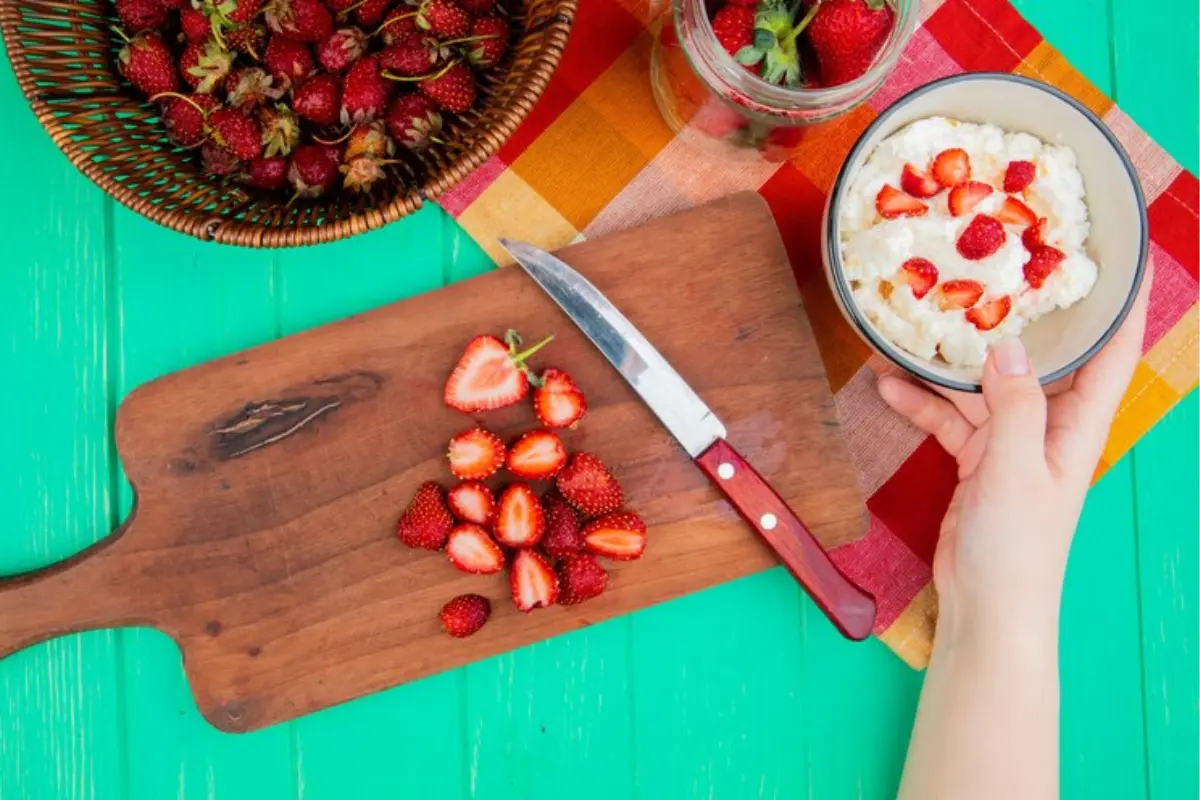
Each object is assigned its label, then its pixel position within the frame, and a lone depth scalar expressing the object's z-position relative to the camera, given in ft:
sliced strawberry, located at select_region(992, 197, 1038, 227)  3.07
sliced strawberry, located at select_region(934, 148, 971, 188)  3.09
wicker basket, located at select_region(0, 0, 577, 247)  2.90
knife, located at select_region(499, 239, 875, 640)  3.28
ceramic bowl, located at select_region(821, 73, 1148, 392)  3.01
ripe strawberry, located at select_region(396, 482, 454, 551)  3.28
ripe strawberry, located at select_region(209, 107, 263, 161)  3.12
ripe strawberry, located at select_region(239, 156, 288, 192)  3.18
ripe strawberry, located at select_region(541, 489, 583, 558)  3.31
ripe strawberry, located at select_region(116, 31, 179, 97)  3.11
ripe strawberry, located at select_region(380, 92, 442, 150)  3.14
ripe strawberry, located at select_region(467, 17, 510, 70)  3.13
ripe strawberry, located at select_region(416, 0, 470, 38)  3.05
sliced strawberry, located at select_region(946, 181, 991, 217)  3.04
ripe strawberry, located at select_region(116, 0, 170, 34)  3.11
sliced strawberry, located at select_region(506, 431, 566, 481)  3.28
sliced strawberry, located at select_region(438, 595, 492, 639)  3.30
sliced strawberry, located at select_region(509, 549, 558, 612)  3.28
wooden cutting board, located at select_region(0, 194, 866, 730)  3.38
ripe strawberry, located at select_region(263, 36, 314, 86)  3.12
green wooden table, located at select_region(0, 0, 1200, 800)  3.57
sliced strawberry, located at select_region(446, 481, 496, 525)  3.29
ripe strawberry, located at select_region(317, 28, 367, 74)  3.11
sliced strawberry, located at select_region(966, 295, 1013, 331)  3.09
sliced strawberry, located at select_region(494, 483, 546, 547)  3.28
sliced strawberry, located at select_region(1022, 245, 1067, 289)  3.07
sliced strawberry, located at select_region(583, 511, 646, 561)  3.27
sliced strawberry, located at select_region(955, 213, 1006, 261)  2.99
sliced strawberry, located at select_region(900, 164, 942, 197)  3.09
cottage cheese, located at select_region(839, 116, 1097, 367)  3.09
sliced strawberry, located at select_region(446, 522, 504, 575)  3.29
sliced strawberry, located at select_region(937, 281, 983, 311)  3.05
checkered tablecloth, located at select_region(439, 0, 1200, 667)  3.50
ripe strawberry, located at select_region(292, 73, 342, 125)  3.13
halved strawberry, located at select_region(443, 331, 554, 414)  3.28
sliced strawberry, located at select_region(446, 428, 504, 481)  3.27
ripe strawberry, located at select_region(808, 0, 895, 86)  2.85
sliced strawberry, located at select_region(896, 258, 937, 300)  3.05
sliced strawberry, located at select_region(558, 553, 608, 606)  3.30
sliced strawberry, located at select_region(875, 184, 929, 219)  3.08
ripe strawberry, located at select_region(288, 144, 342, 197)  3.15
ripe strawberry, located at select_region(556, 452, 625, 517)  3.27
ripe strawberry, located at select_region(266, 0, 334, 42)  3.06
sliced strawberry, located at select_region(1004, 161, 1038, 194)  3.09
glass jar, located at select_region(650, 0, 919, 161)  2.90
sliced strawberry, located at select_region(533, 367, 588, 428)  3.26
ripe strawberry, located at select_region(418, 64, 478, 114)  3.10
